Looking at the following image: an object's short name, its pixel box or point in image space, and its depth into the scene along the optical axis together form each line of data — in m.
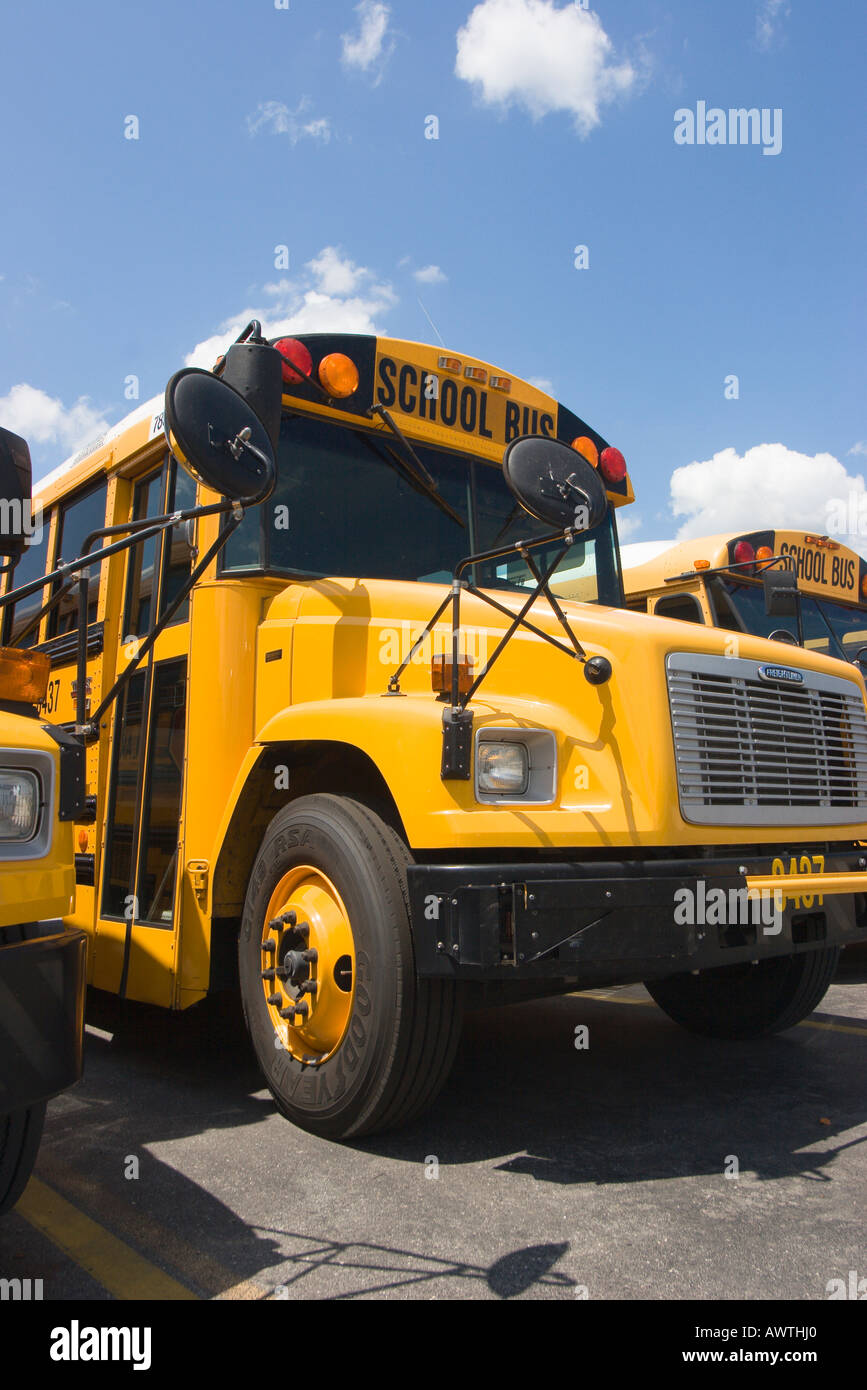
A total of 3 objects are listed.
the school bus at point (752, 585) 6.48
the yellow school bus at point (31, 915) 1.94
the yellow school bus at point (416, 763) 3.00
